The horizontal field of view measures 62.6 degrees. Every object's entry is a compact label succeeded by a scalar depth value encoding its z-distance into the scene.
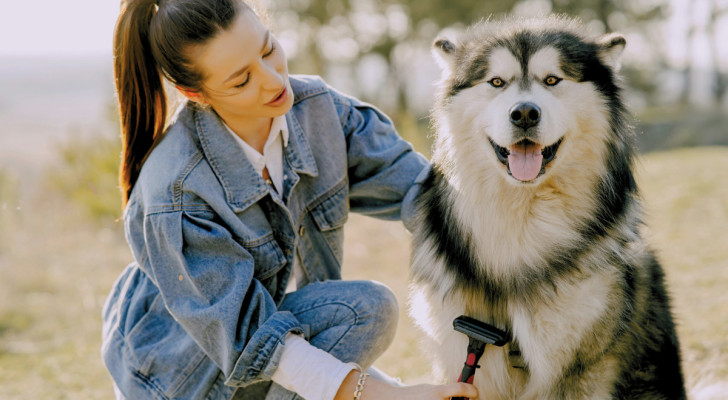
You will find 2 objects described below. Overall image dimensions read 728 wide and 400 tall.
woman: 1.86
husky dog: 1.87
